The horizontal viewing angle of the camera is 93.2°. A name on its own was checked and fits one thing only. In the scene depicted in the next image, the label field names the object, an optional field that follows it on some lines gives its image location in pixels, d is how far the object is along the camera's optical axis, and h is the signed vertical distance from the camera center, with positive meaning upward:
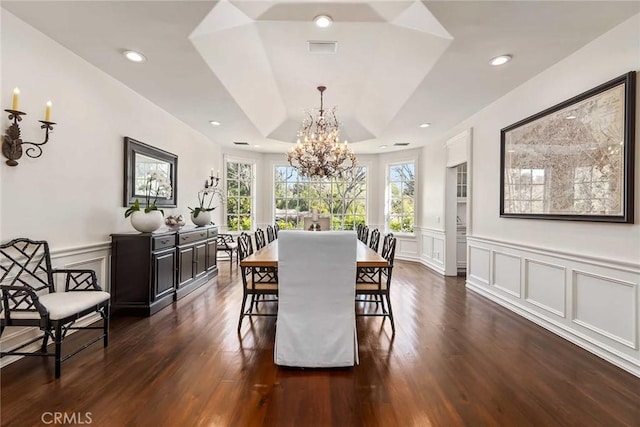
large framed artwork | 2.33 +0.51
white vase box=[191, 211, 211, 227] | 4.80 -0.13
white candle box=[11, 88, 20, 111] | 2.14 +0.79
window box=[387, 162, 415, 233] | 7.12 +0.37
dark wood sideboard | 3.32 -0.70
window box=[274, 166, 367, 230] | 7.57 +0.35
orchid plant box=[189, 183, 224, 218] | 5.72 +0.31
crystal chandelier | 4.08 +0.79
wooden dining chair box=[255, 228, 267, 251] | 3.84 -0.38
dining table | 2.58 -0.43
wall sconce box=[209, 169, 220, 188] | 5.96 +0.59
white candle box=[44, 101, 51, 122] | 2.40 +0.77
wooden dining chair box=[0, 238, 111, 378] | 2.06 -0.67
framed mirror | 3.65 +0.50
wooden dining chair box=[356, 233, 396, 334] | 2.87 -0.71
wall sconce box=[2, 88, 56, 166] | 2.18 +0.52
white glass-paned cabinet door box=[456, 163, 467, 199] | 5.86 +0.57
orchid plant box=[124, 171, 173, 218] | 4.02 +0.31
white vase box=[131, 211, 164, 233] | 3.34 -0.12
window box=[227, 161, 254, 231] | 7.05 +0.37
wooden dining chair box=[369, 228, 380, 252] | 3.78 -0.37
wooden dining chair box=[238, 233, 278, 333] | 2.80 -0.70
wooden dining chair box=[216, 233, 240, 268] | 5.86 -0.67
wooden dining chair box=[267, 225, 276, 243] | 4.90 -0.40
